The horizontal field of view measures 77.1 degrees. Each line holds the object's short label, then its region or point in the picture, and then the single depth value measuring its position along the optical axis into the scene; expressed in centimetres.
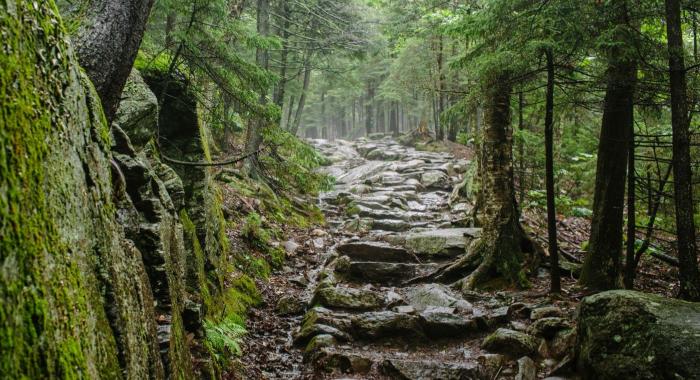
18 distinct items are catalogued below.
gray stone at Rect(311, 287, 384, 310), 821
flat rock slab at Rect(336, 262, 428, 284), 1015
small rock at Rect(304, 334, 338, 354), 666
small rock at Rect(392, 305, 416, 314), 801
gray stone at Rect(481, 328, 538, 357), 616
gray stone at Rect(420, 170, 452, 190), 2045
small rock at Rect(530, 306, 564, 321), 698
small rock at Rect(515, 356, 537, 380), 559
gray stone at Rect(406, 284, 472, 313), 824
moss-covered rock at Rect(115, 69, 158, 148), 542
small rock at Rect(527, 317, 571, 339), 638
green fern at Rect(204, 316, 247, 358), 550
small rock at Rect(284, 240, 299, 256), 1142
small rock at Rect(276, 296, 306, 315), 830
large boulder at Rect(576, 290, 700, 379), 421
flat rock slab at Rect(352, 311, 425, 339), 726
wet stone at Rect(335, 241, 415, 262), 1112
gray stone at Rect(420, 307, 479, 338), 723
